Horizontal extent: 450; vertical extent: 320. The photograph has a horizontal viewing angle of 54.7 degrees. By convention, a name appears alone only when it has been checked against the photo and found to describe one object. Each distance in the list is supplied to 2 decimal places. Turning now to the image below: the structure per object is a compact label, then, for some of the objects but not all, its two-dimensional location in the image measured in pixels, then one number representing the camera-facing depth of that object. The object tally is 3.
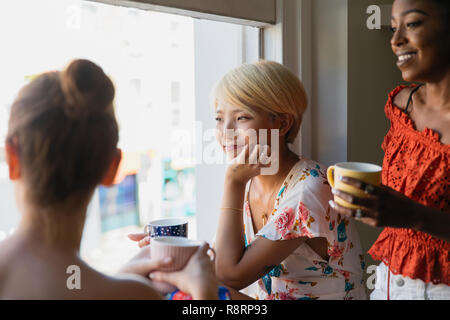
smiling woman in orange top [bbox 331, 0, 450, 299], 0.97
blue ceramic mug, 0.94
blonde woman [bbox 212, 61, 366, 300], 1.07
